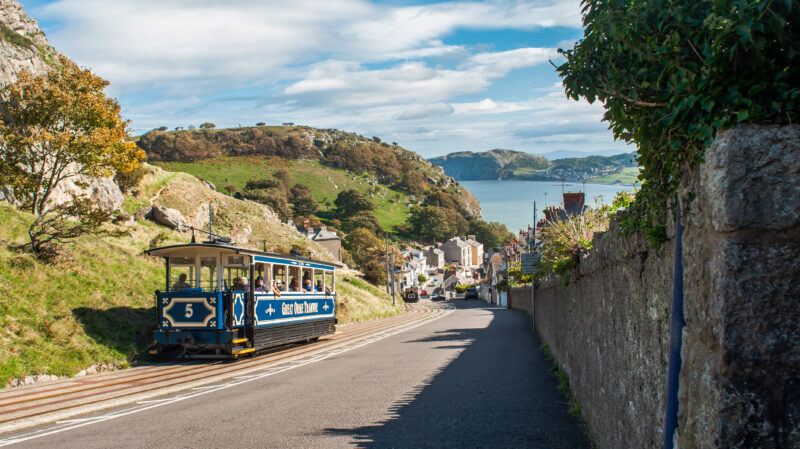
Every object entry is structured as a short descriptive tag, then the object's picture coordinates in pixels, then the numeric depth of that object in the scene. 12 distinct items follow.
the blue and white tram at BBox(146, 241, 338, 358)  16.19
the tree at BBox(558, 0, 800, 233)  2.41
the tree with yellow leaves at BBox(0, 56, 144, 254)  23.52
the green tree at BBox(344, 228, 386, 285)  61.62
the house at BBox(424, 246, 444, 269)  138.75
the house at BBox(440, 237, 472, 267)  148.38
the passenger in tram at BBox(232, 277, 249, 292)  16.94
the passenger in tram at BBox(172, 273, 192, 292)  17.02
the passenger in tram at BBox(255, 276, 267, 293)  17.55
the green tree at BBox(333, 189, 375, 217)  129.88
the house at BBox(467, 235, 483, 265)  159.01
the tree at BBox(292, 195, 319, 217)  120.38
